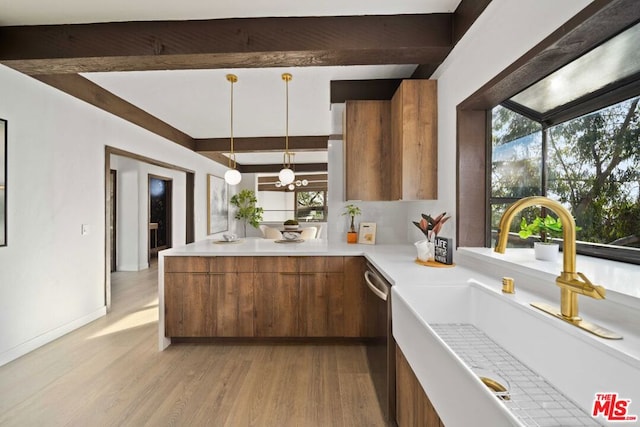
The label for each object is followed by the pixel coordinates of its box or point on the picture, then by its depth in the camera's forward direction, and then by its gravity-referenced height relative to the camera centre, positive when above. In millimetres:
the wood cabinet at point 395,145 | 2371 +586
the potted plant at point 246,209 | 7982 +86
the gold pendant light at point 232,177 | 3432 +414
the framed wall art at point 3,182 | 2309 +232
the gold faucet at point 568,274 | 823 -178
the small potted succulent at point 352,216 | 3102 -39
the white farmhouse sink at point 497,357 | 652 -419
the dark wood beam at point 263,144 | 5492 +1314
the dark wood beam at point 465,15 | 1695 +1223
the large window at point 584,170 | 1292 +237
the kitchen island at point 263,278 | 2551 -576
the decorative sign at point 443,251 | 1889 -247
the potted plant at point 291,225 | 3508 -152
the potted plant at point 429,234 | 1994 -153
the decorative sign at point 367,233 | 3045 -215
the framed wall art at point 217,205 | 6711 +179
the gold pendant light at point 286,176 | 3633 +450
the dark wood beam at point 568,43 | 1042 +710
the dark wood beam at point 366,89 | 3076 +1294
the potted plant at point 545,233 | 1441 -113
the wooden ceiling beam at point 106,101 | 2859 +1287
